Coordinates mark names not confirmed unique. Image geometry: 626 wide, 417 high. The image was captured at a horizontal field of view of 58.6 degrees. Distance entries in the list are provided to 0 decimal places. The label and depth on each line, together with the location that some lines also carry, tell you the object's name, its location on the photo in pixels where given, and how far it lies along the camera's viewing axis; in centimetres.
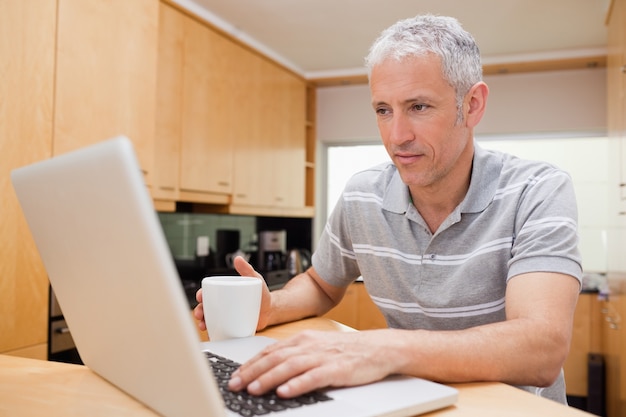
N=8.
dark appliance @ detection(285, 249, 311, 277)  453
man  86
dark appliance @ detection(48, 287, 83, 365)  210
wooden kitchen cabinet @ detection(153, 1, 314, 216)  315
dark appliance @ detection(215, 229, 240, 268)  410
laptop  46
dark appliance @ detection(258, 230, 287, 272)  452
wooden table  61
